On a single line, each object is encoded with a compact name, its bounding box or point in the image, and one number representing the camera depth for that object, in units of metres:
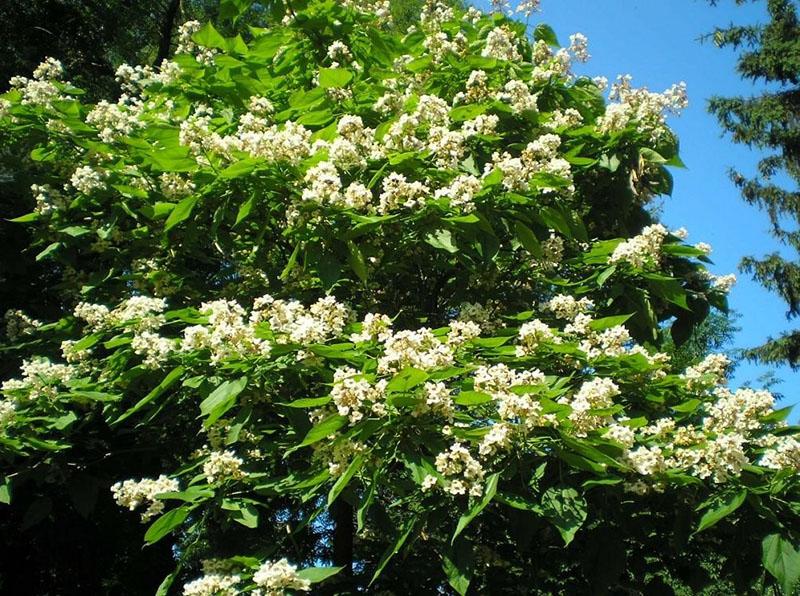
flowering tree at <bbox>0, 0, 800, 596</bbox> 2.94
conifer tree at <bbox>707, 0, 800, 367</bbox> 17.38
